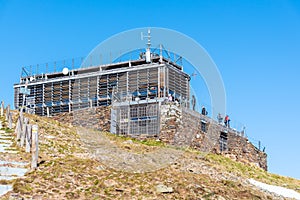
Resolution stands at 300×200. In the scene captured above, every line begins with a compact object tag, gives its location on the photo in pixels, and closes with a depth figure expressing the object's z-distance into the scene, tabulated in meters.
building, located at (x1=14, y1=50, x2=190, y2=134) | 44.75
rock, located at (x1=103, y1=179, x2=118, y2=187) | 24.20
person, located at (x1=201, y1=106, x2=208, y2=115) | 48.22
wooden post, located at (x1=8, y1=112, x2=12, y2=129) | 34.55
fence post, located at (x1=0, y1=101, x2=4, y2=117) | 41.28
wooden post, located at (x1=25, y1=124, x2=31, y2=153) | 26.70
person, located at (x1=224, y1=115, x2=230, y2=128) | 52.90
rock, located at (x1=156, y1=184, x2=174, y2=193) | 24.73
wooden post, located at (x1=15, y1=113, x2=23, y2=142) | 29.76
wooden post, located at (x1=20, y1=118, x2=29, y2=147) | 27.81
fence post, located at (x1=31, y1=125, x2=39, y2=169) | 24.02
